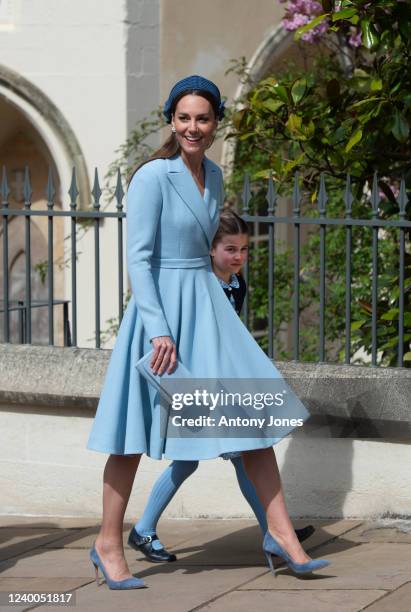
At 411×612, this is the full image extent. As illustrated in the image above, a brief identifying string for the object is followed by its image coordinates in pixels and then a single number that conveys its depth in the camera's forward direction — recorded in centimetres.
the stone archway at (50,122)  1123
